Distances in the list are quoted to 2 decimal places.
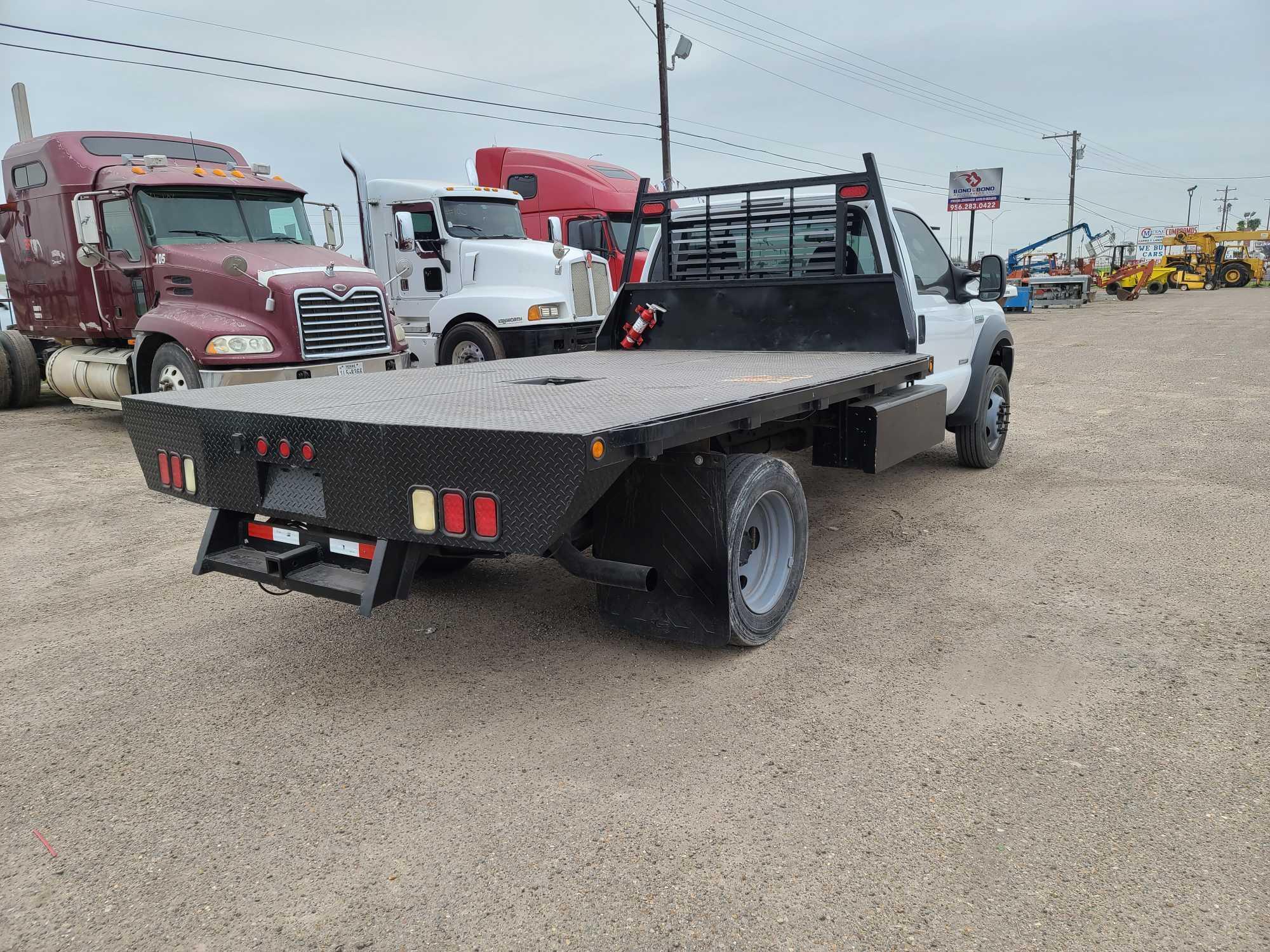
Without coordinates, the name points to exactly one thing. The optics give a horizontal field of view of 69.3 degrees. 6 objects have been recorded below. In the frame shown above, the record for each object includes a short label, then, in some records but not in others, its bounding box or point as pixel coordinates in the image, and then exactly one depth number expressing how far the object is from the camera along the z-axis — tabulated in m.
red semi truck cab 14.88
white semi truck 11.56
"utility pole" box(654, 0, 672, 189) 25.42
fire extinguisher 6.65
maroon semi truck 8.94
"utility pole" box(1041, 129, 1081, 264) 61.38
